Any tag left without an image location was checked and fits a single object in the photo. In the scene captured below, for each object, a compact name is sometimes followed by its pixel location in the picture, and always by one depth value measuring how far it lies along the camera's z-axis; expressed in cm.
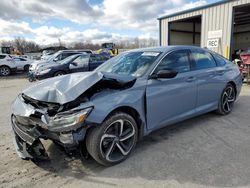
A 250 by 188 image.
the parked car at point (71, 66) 1021
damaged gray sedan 275
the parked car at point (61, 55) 1524
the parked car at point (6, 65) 1644
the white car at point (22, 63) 1813
